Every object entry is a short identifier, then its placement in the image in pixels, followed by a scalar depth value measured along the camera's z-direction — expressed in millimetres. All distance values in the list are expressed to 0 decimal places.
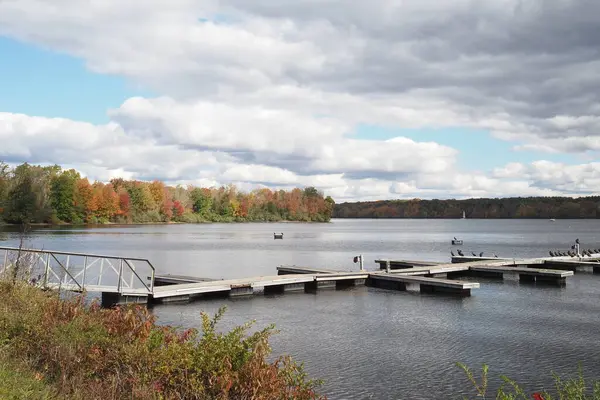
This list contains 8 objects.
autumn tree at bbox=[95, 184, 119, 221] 125562
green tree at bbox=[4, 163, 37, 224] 99531
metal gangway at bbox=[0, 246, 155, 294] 15199
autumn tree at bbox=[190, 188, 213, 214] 169500
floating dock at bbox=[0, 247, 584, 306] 21016
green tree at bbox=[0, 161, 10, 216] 98125
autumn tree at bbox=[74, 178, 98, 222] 119250
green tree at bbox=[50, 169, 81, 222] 113438
